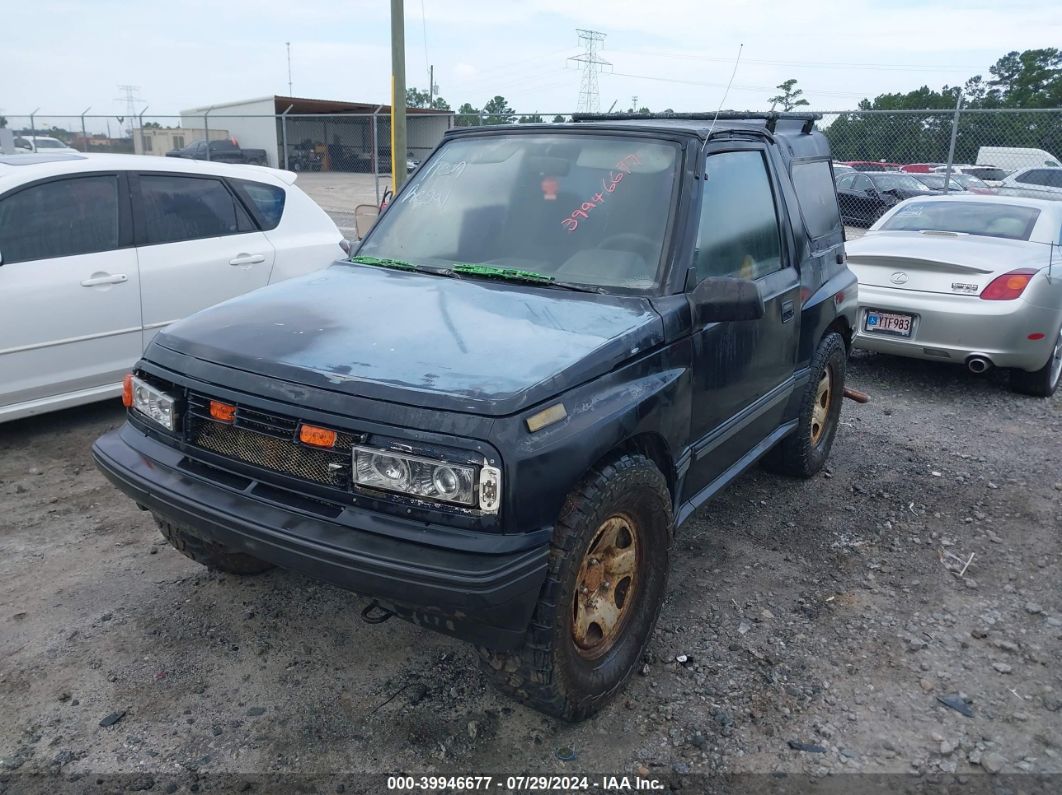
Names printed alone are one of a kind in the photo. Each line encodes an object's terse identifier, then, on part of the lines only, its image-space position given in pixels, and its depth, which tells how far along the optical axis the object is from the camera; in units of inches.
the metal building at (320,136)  1128.8
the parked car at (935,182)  749.0
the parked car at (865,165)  802.4
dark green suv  89.0
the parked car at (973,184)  660.7
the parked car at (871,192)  740.0
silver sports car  243.1
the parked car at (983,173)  850.1
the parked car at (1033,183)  650.8
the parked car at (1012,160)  752.4
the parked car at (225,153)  954.7
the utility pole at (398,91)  387.2
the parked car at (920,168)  968.9
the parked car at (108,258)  184.5
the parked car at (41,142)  1116.5
